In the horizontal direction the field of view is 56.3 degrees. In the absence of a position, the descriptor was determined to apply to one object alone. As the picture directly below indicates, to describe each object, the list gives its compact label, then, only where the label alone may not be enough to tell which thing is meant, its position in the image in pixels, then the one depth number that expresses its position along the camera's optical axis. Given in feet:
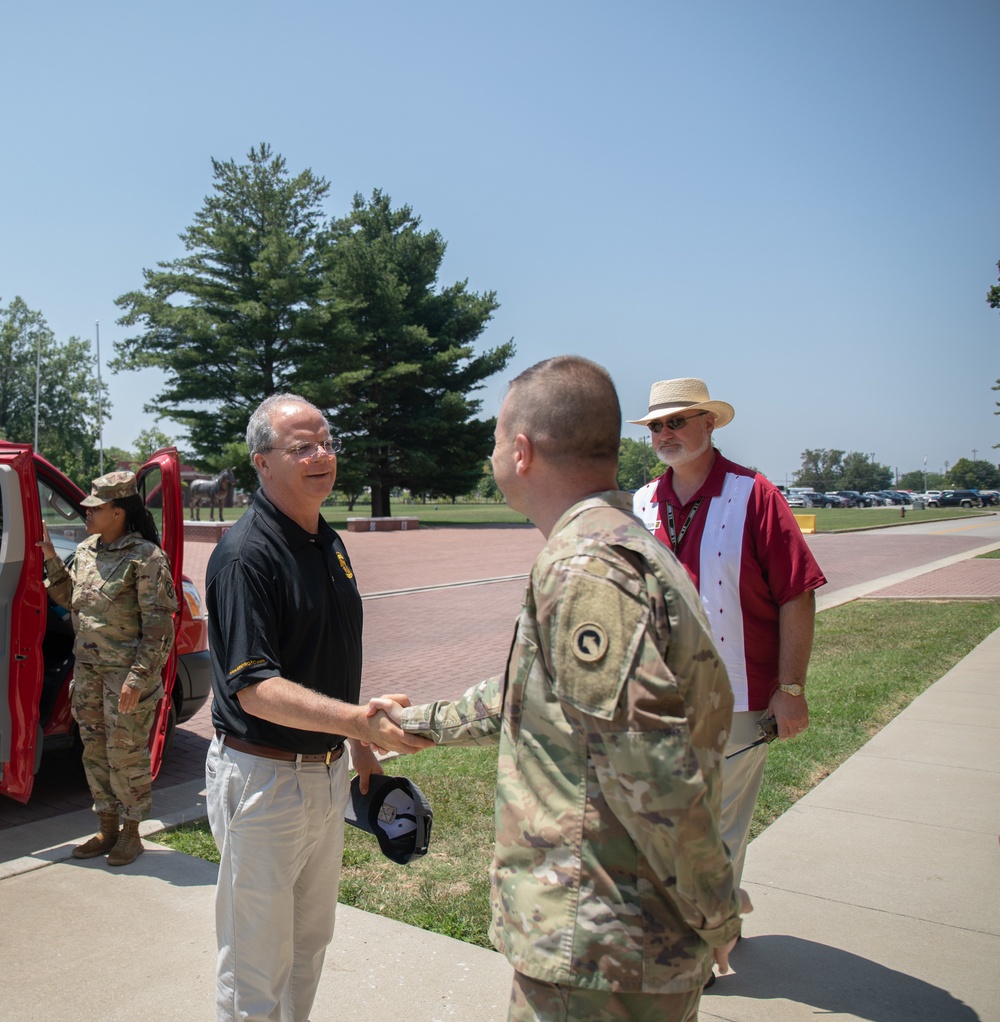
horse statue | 109.40
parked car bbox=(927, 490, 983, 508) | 275.18
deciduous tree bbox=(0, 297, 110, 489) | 233.35
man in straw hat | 10.86
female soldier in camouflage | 14.93
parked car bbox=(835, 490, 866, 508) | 300.61
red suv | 15.01
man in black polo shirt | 8.04
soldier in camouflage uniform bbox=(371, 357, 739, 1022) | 5.07
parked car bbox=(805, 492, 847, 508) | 299.79
